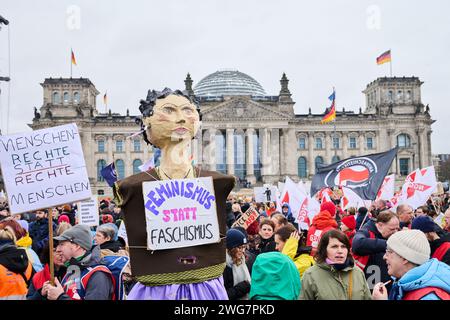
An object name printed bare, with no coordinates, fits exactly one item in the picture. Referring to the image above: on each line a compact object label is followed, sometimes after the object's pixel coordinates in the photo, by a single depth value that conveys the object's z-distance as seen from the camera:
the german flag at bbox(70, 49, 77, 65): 54.25
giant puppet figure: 3.84
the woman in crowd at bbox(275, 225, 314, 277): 5.78
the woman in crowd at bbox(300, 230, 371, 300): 4.14
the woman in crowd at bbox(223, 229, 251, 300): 5.04
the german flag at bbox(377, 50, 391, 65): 53.84
